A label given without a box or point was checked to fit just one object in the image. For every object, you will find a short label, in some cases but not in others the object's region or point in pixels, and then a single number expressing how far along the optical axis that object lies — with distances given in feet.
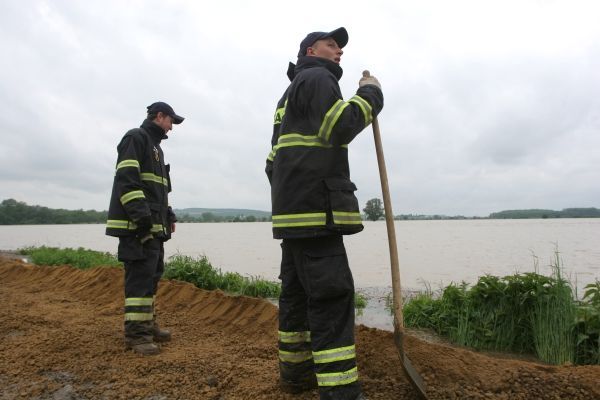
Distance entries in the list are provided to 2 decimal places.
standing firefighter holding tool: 8.89
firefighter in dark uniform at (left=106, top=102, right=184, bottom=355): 14.42
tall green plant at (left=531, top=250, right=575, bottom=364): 13.58
